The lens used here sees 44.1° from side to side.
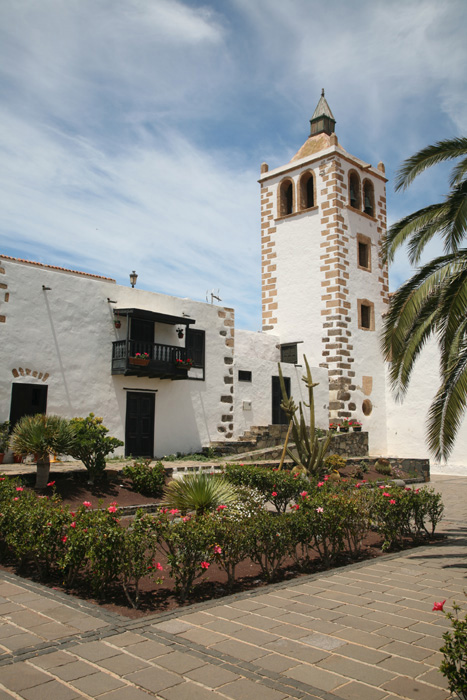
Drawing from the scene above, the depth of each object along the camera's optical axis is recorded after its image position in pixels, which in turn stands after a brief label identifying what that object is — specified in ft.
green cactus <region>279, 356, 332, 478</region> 44.80
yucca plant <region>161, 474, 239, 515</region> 28.96
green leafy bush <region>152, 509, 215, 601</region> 18.79
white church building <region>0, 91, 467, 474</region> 48.88
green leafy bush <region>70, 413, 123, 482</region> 36.83
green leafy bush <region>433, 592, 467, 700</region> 10.03
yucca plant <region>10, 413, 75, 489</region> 34.14
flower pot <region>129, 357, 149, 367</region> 51.88
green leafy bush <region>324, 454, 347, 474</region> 50.05
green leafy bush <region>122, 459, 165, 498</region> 38.55
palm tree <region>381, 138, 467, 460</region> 25.26
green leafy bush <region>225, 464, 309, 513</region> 33.91
